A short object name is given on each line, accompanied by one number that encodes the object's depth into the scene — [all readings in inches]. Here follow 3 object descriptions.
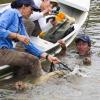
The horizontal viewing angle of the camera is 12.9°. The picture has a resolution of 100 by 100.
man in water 350.2
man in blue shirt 271.7
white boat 402.7
